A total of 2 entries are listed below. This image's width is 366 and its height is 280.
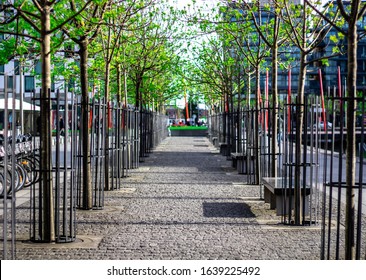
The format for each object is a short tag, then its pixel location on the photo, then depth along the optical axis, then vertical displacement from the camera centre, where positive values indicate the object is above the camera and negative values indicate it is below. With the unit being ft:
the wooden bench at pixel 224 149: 121.80 -5.77
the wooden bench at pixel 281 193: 42.91 -4.58
